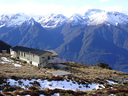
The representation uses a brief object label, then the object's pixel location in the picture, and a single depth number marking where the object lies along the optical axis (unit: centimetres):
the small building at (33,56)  4769
